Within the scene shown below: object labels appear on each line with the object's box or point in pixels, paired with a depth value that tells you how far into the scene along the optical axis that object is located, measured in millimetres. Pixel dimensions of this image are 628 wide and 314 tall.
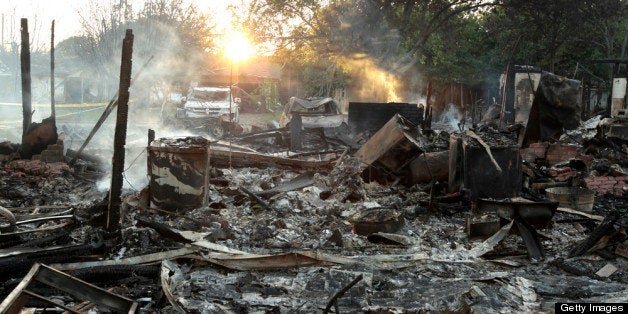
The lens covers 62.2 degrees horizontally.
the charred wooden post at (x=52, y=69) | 11727
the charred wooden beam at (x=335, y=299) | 3787
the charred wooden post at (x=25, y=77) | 11133
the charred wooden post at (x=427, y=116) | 15531
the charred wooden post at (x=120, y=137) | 6047
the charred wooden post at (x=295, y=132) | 14781
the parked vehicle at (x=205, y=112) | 19469
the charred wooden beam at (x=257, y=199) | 8370
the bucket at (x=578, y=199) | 8219
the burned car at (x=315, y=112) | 16344
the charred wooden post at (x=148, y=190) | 8117
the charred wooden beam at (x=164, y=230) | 6320
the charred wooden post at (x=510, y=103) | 20705
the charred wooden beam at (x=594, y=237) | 6281
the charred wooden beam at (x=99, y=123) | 10742
